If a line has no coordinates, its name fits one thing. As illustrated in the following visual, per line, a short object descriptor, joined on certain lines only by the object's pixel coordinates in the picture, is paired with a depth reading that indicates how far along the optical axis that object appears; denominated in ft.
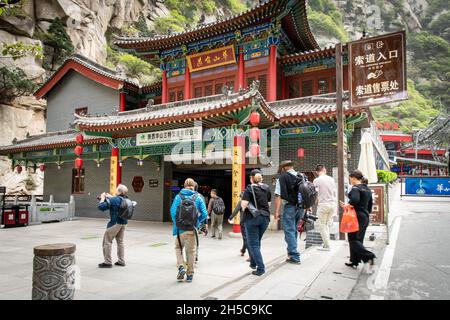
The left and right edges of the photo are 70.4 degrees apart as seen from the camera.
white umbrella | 31.46
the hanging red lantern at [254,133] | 31.60
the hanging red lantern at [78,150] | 46.32
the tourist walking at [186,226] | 16.55
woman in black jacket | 17.22
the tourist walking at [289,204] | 18.35
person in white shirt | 21.48
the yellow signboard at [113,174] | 44.37
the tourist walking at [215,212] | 31.58
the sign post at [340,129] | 25.48
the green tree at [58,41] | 92.53
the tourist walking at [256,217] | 16.85
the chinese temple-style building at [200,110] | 36.50
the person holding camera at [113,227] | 19.44
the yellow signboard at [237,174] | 34.14
